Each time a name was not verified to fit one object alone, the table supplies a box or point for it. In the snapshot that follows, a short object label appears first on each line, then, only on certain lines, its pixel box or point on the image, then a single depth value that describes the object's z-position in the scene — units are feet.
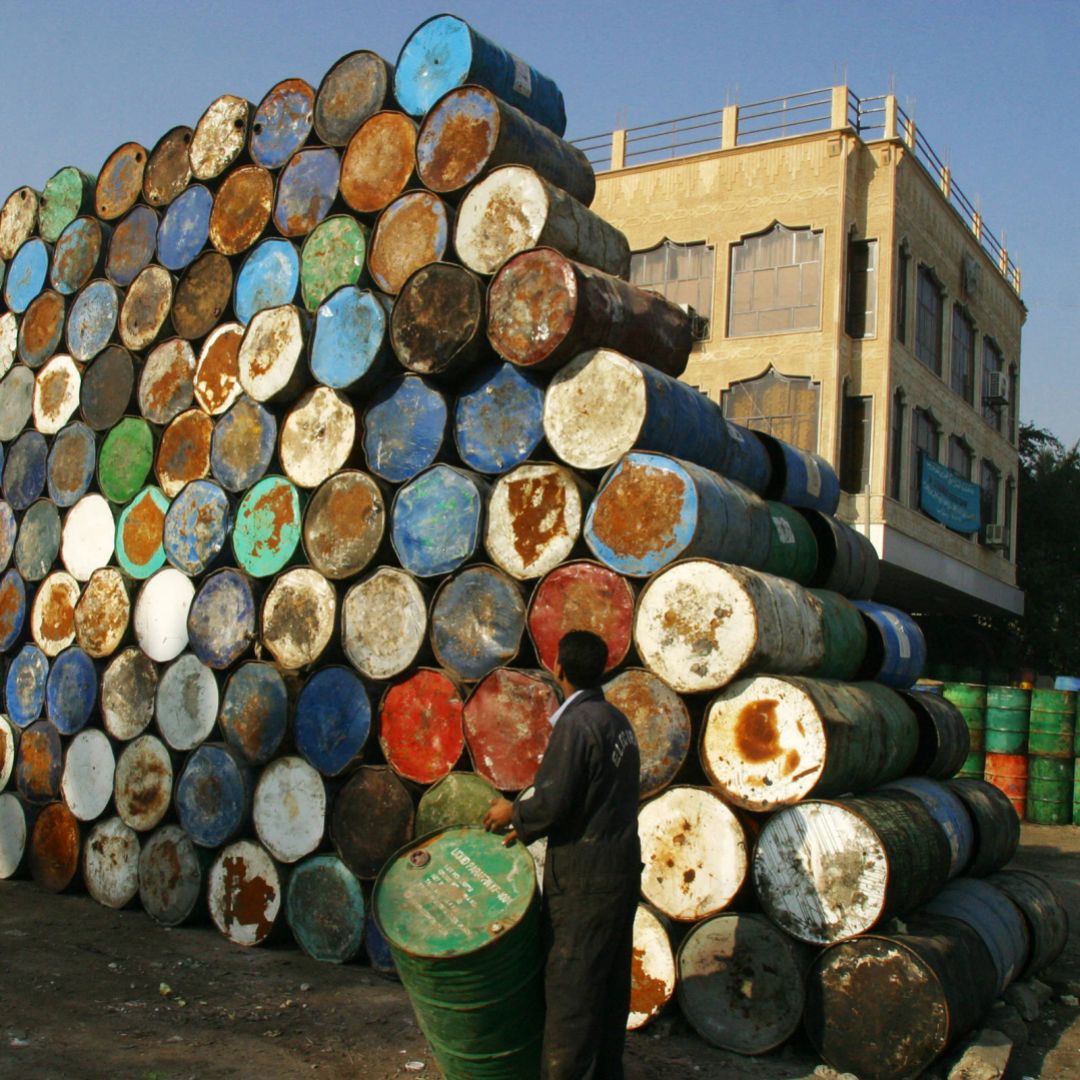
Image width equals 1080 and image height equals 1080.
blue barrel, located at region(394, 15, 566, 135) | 20.68
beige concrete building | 67.41
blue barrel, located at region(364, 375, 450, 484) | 19.66
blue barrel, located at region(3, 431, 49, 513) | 26.86
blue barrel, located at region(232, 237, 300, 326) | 22.54
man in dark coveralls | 12.80
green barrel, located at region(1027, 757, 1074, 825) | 45.34
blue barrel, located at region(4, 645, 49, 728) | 25.46
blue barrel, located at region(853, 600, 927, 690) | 20.89
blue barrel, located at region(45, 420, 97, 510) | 25.59
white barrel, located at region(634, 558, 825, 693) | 16.29
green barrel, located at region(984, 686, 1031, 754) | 46.19
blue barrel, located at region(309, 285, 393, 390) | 20.22
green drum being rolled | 13.08
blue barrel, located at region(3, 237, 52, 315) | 28.40
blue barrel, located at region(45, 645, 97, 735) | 24.17
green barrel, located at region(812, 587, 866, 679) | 18.75
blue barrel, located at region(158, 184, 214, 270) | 24.61
